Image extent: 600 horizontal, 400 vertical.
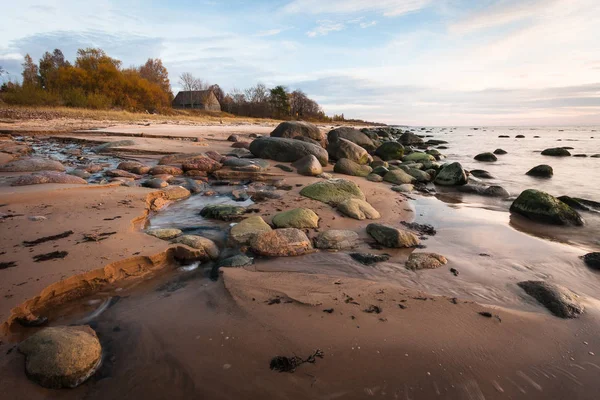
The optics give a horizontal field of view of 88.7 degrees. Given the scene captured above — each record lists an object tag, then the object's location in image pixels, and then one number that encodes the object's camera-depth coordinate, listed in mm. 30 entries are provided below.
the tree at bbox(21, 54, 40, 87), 45406
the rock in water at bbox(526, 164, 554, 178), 9711
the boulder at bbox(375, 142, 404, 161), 12047
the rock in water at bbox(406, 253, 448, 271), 2893
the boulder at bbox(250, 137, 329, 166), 8227
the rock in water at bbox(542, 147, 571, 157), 15422
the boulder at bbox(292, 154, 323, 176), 6879
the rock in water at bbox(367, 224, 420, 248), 3371
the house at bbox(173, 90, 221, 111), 47062
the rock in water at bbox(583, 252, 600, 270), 3156
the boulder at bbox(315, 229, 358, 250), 3287
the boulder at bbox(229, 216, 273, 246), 3217
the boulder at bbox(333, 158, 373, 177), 7774
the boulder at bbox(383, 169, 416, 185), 7258
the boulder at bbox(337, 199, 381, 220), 4281
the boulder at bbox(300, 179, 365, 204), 4867
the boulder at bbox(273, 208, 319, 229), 3704
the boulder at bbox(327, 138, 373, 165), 9836
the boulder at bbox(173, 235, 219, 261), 2883
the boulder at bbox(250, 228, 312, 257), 3047
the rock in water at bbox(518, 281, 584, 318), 2242
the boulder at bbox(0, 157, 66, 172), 5461
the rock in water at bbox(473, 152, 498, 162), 13391
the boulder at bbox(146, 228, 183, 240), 3102
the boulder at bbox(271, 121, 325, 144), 11609
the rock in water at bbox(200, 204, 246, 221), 3939
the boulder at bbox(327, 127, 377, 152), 12623
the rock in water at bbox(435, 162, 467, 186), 7363
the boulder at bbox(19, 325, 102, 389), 1449
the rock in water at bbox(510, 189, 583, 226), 4711
